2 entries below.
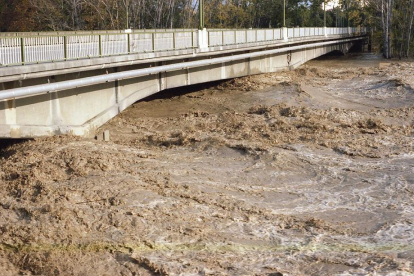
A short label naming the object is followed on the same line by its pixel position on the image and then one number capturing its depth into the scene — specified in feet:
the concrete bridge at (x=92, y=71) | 51.03
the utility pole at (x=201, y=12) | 81.95
